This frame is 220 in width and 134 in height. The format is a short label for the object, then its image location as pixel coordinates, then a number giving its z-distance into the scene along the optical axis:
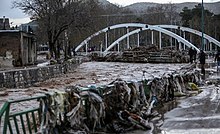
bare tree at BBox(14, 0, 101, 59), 48.81
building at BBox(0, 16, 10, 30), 66.66
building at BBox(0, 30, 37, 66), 49.84
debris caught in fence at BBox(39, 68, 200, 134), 9.56
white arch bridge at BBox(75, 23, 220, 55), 89.78
